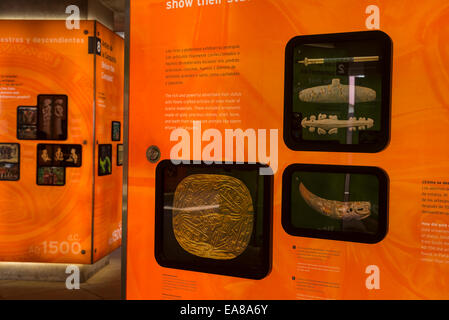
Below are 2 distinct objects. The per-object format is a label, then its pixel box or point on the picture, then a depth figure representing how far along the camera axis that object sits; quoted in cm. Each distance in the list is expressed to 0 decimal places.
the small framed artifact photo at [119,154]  512
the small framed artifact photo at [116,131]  497
